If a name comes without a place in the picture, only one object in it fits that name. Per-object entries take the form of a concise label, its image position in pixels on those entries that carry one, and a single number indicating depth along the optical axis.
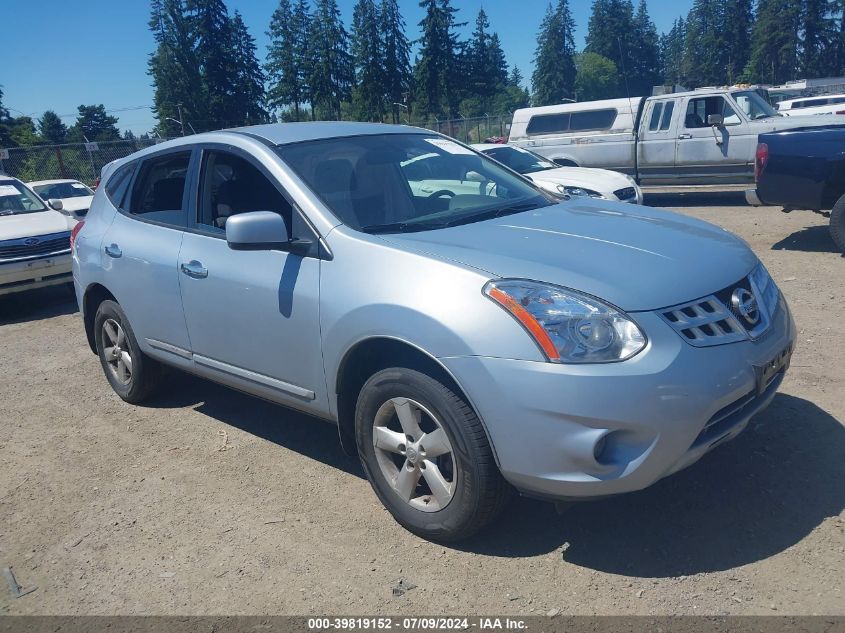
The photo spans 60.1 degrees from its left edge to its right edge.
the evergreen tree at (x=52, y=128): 70.75
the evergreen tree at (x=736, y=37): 89.25
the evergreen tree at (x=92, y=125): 71.81
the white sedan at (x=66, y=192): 14.81
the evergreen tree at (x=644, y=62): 94.94
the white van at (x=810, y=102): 27.19
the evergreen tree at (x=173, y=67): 61.59
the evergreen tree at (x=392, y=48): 66.38
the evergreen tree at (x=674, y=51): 115.44
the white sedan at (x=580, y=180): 9.82
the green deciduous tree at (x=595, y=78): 90.63
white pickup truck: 12.93
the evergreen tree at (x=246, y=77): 66.06
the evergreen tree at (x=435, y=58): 69.00
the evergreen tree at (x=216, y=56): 64.19
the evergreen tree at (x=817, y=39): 77.00
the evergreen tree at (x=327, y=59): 64.06
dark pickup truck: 7.79
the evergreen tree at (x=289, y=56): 65.00
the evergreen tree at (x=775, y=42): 78.50
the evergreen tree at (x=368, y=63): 65.44
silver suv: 2.67
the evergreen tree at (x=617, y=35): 94.69
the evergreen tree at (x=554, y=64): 83.88
